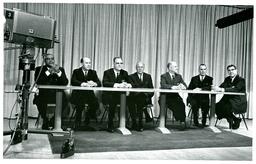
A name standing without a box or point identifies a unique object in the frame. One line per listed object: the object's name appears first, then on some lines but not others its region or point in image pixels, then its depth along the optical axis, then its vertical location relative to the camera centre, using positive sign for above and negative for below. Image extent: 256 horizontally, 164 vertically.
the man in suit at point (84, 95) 4.56 -0.12
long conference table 3.86 -0.29
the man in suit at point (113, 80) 4.38 +0.13
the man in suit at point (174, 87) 4.68 +0.01
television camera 2.57 +0.45
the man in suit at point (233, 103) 4.78 -0.22
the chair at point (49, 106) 4.42 -0.30
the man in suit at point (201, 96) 5.12 -0.13
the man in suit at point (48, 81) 4.37 +0.09
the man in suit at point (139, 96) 4.52 -0.13
